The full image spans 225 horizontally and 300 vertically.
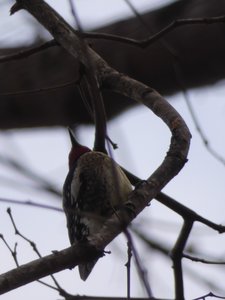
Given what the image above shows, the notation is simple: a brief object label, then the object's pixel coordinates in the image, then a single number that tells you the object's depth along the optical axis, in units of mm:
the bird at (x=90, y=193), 6625
